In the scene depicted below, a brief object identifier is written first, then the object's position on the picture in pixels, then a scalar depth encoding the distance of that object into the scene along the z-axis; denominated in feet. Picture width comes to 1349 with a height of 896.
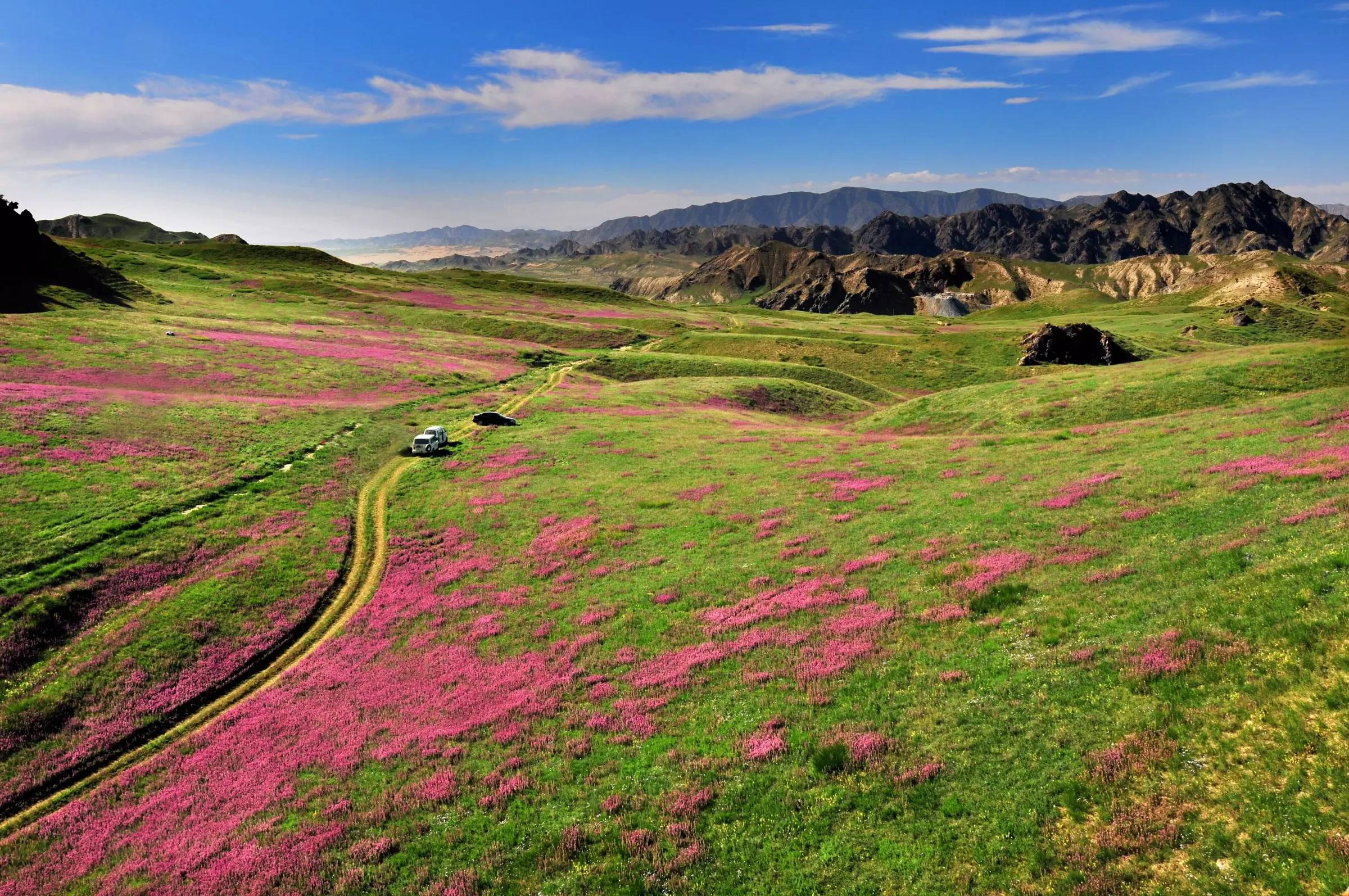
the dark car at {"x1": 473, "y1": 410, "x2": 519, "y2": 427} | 225.35
